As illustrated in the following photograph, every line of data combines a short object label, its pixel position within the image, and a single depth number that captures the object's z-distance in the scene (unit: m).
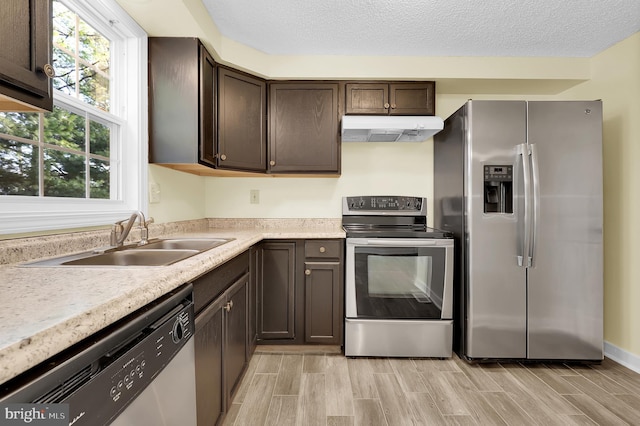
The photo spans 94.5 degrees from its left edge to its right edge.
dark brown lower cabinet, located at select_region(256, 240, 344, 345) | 2.22
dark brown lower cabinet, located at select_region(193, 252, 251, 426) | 1.14
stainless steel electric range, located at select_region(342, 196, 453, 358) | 2.16
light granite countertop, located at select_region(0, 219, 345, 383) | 0.45
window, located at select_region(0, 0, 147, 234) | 1.18
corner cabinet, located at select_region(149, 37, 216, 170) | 1.90
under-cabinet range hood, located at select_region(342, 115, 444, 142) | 2.26
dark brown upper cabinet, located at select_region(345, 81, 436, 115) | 2.46
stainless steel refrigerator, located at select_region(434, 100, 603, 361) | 2.03
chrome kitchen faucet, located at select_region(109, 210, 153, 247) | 1.42
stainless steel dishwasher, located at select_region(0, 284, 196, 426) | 0.48
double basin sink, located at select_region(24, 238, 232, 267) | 1.14
